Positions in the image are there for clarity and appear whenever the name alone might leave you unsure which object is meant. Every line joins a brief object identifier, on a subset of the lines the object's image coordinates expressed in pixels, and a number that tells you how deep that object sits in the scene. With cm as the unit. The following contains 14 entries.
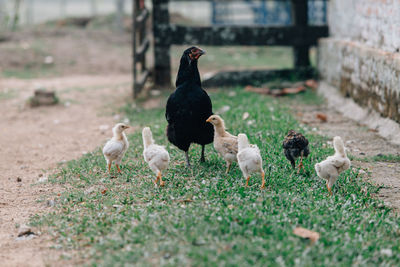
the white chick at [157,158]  978
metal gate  1982
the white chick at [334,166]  902
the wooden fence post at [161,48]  2096
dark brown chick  1007
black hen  1108
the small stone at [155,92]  2091
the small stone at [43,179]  1144
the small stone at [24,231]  832
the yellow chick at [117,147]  1071
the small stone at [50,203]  968
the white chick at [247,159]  917
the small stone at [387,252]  701
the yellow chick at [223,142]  1019
